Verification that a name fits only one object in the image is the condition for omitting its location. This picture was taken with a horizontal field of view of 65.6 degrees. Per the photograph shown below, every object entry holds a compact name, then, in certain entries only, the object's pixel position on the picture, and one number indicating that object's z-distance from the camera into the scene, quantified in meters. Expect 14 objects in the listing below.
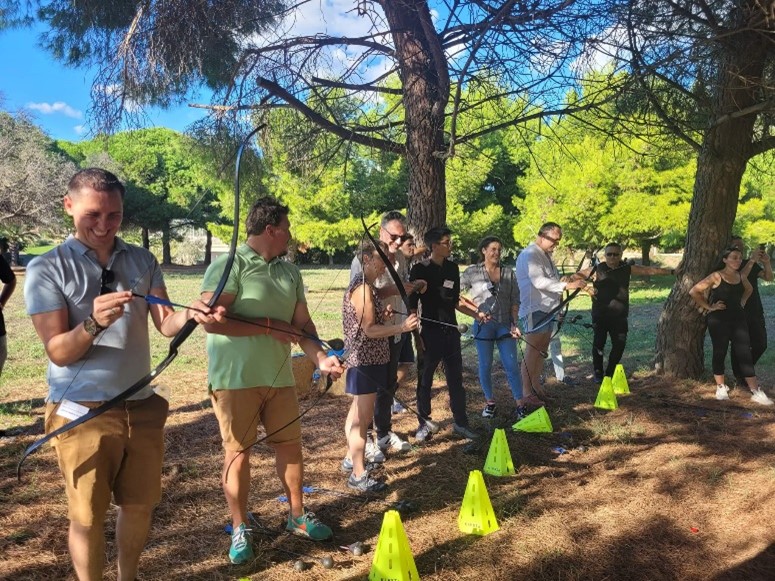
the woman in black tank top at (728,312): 5.82
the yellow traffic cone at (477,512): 3.23
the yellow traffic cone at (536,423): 4.93
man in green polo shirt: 2.80
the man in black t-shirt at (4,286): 4.73
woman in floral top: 3.62
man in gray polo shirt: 2.07
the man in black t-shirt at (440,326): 4.62
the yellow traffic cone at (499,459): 4.05
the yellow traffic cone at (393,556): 2.63
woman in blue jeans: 5.26
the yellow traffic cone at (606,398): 5.72
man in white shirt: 5.37
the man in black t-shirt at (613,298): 6.35
